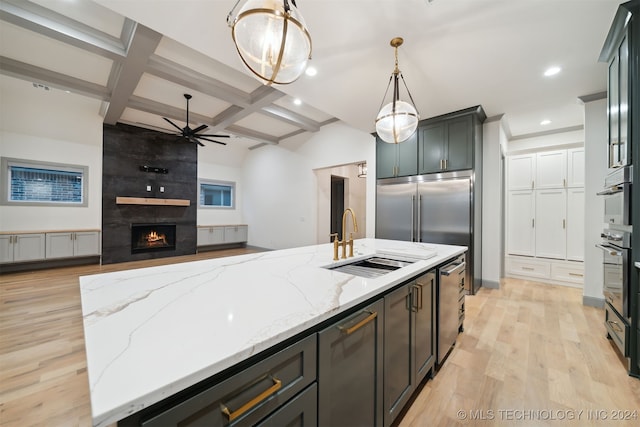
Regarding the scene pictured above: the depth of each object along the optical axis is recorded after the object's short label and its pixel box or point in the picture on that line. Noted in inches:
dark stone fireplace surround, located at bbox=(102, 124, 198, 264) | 228.2
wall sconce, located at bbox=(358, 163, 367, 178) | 272.4
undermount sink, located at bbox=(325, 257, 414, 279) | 71.3
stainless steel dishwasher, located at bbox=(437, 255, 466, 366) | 76.0
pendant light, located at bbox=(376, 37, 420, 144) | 92.0
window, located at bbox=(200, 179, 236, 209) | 305.7
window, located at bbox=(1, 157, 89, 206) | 192.5
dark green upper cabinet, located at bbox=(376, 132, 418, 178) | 171.2
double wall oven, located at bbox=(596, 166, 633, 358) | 76.6
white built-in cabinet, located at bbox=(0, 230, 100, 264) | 183.9
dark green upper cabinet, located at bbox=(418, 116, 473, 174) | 149.9
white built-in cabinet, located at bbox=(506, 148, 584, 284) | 163.2
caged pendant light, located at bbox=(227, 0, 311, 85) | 51.3
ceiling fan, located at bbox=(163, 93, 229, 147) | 190.0
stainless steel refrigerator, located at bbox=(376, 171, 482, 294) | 148.6
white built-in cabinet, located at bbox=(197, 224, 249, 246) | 290.8
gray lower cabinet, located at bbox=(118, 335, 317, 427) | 22.1
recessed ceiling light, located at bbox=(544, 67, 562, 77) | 108.9
